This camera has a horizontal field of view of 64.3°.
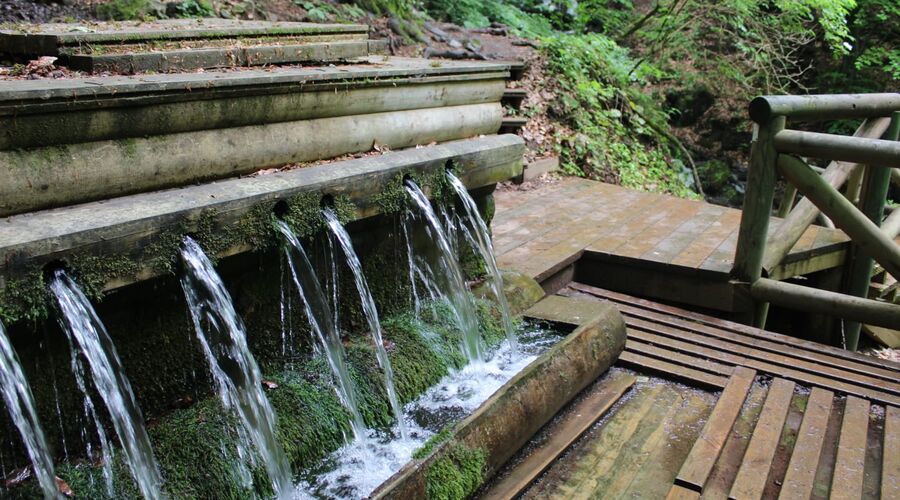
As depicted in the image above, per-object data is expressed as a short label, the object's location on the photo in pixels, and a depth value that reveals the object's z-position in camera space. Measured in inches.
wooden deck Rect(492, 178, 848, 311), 213.3
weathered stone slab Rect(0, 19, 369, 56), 116.3
